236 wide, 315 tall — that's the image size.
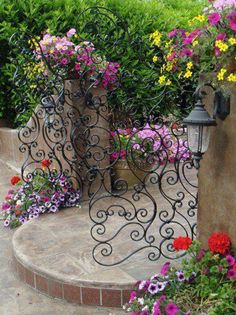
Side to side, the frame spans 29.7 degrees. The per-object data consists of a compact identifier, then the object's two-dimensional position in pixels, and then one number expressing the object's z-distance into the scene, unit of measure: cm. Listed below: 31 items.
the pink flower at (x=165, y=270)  276
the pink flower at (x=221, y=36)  226
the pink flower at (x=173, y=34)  273
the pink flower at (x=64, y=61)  441
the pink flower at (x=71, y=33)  458
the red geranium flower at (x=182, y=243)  278
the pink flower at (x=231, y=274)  249
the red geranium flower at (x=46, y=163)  483
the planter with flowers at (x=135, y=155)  480
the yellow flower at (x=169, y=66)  279
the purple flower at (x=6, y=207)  463
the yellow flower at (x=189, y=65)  249
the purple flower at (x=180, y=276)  270
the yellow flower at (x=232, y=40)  221
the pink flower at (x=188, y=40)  250
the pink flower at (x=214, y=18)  231
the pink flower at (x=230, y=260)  253
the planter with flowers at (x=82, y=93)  444
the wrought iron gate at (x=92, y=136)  436
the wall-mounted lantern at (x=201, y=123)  240
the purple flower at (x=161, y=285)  268
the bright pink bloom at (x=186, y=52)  253
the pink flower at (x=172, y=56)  271
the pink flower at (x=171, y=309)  240
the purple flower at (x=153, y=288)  268
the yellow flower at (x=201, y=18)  245
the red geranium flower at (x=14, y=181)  533
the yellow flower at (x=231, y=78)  224
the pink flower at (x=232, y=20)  219
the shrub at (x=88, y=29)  627
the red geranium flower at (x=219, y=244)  257
